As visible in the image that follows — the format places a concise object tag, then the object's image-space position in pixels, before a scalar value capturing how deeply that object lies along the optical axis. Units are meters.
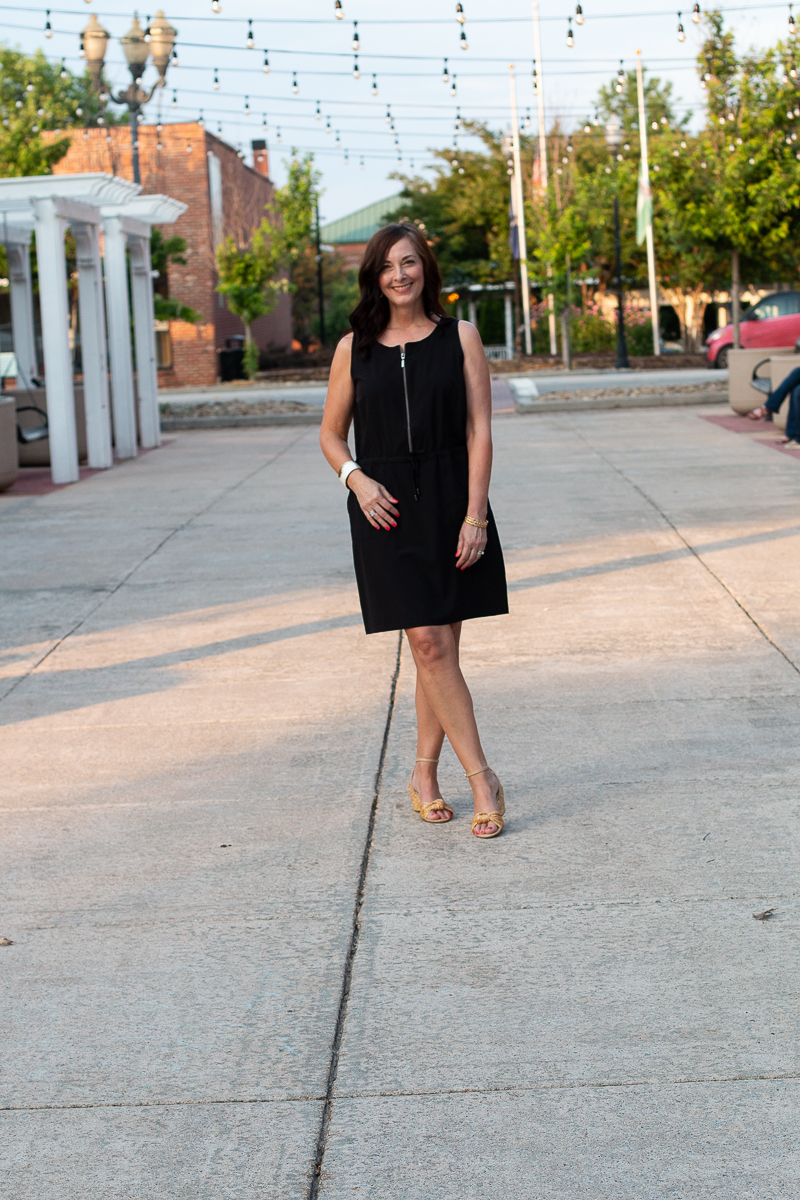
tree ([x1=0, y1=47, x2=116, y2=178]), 38.06
